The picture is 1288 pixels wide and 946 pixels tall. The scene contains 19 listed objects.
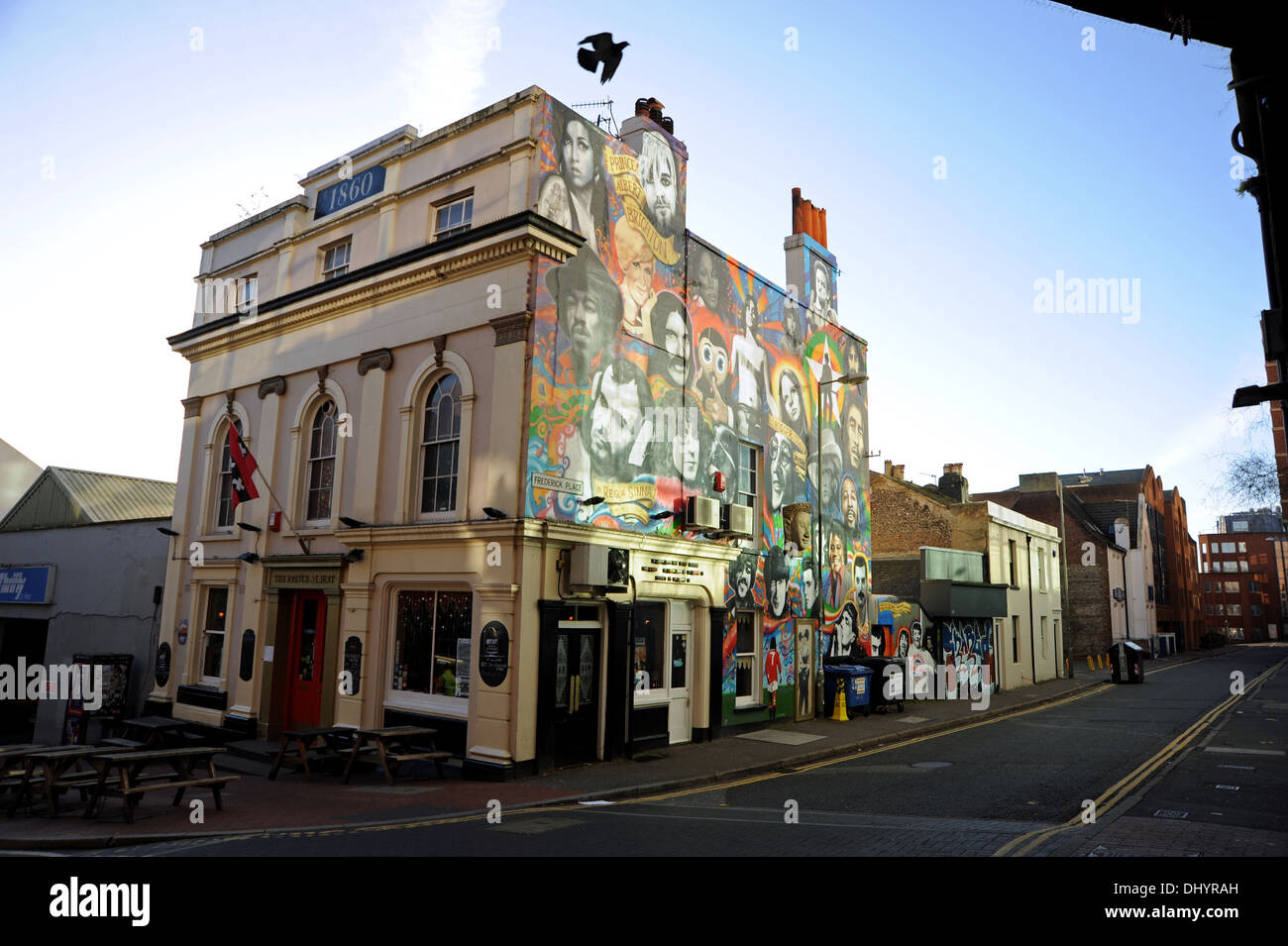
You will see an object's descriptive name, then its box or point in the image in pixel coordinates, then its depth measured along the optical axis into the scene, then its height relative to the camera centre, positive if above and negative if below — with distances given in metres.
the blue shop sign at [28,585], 24.38 +0.34
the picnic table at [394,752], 12.33 -2.23
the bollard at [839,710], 19.91 -2.30
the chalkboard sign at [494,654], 12.89 -0.73
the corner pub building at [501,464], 13.60 +2.75
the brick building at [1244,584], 114.25 +4.93
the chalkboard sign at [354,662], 14.89 -1.04
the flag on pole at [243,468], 15.91 +2.53
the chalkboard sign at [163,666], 19.36 -1.51
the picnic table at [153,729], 13.19 -2.31
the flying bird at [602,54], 12.45 +8.21
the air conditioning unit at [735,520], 17.09 +1.85
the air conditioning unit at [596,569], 13.39 +0.64
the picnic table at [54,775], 10.06 -2.14
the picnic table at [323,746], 13.16 -2.32
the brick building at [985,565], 28.36 +2.03
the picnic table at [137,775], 9.95 -2.16
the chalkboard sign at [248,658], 17.11 -1.14
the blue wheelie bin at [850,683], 20.45 -1.73
